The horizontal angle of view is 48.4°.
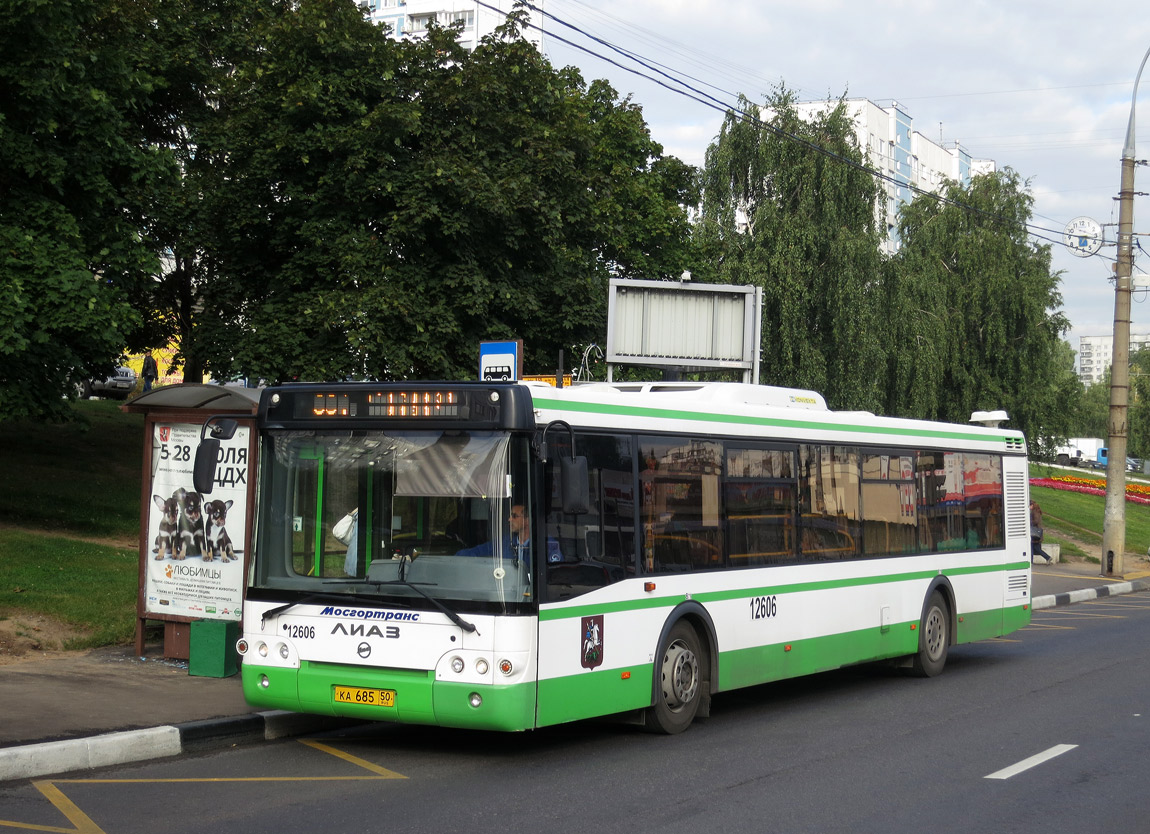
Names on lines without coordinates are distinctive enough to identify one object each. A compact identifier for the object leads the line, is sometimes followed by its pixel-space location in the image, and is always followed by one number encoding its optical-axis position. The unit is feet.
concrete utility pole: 97.91
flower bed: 175.42
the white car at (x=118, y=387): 171.97
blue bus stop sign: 43.88
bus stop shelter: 39.06
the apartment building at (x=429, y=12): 290.76
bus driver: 28.07
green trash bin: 37.76
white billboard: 78.12
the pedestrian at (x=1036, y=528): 98.89
